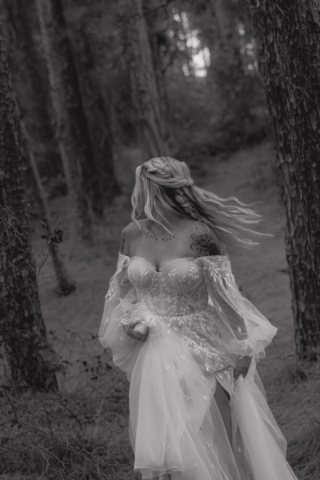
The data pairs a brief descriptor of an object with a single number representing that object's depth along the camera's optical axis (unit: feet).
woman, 12.02
